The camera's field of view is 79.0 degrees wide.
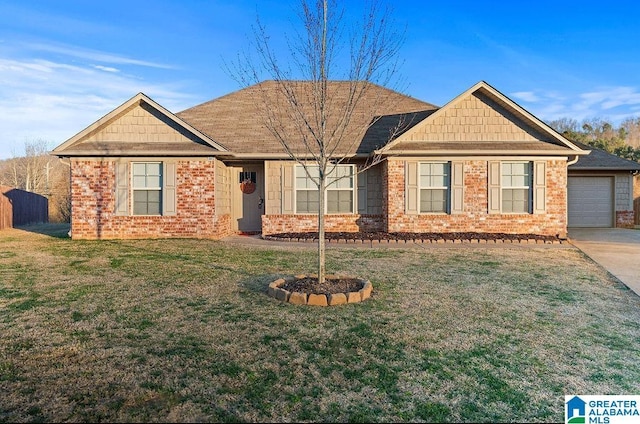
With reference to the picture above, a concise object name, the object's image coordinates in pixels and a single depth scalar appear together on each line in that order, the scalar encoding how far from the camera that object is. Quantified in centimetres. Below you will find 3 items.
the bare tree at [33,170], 3828
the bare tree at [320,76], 607
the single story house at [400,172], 1218
